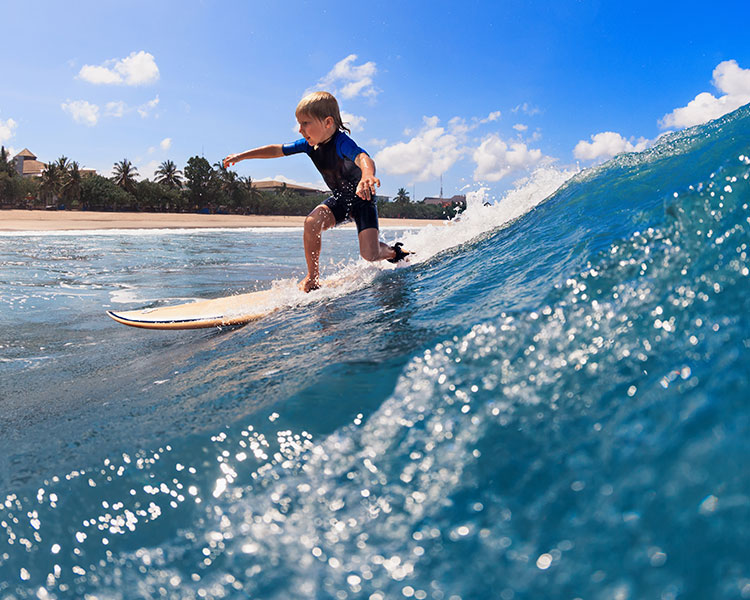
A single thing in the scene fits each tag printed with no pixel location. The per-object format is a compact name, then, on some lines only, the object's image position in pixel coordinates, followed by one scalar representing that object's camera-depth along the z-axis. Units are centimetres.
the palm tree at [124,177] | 6425
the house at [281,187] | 9469
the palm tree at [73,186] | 5653
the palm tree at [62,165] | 5881
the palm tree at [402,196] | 10081
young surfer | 364
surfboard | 328
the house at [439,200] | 11609
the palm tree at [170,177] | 7156
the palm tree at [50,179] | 5772
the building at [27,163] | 8425
